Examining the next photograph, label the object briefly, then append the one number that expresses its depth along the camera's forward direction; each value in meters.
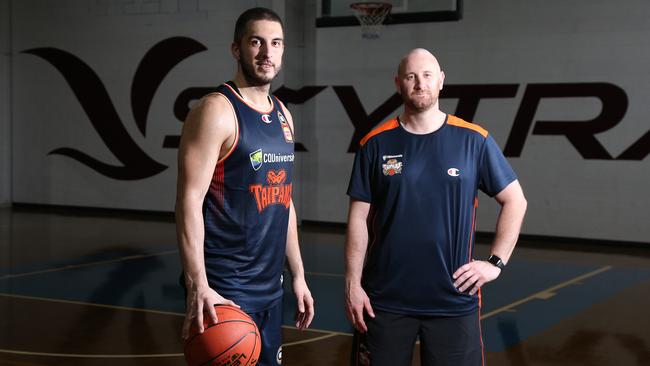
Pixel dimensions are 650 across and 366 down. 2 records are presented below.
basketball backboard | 11.69
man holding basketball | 2.76
